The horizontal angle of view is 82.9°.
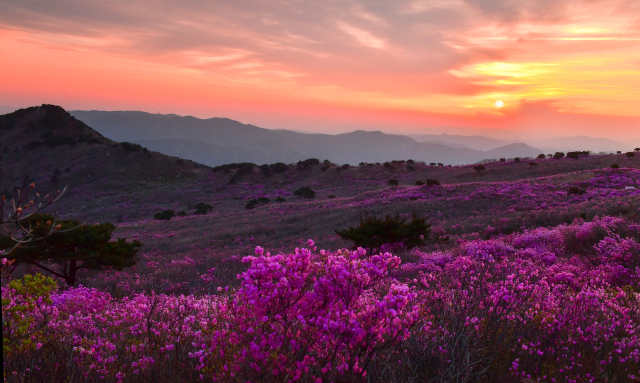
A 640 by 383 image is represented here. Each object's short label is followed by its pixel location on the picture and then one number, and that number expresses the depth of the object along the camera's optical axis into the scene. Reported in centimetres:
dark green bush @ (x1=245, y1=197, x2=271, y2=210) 4303
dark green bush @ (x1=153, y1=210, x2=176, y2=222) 4047
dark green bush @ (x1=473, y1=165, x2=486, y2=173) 4606
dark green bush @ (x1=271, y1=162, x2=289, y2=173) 6669
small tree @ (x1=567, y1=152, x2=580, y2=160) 4509
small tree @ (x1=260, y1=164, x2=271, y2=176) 6538
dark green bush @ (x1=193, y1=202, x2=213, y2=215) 4279
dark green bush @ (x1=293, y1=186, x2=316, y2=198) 4671
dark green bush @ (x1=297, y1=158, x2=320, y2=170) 6775
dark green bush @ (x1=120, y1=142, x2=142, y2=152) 7481
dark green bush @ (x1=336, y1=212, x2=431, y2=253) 1522
